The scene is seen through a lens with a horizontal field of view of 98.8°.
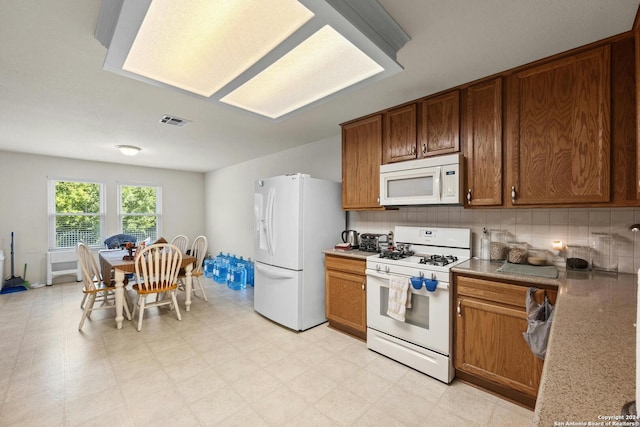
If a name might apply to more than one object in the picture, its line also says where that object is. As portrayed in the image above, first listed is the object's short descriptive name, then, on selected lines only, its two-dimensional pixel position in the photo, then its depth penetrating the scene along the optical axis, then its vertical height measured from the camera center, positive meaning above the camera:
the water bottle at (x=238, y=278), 4.70 -1.11
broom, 4.39 -1.11
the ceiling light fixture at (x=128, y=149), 3.98 +0.94
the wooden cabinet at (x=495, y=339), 1.77 -0.88
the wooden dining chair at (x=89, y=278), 2.98 -0.75
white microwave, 2.21 +0.28
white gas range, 2.07 -0.70
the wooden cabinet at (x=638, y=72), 1.36 +0.71
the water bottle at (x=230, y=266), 4.83 -0.96
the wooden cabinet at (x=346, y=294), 2.71 -0.85
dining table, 3.01 -0.64
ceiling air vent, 2.95 +1.03
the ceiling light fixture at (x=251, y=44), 1.29 +0.96
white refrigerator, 2.95 -0.33
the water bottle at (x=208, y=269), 5.54 -1.14
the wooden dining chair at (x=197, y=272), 3.82 -0.83
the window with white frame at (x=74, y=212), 4.96 +0.02
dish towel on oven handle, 2.23 -0.69
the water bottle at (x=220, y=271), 5.15 -1.10
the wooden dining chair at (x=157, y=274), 2.99 -0.69
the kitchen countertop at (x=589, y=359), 0.56 -0.40
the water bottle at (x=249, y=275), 4.89 -1.10
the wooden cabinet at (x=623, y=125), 1.61 +0.53
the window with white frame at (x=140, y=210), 5.69 +0.07
